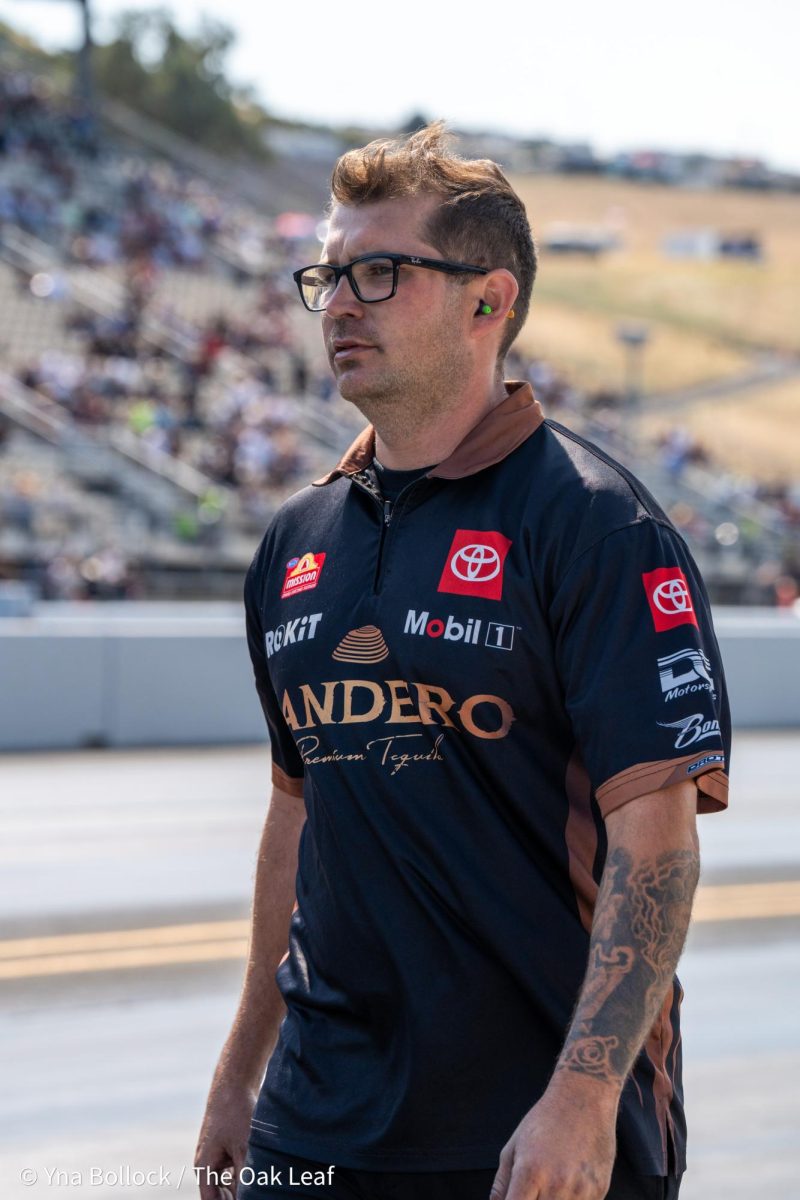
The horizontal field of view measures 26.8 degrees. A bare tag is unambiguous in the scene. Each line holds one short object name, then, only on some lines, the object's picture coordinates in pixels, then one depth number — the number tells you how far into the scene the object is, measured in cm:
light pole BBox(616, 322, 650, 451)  3102
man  229
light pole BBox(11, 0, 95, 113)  4259
